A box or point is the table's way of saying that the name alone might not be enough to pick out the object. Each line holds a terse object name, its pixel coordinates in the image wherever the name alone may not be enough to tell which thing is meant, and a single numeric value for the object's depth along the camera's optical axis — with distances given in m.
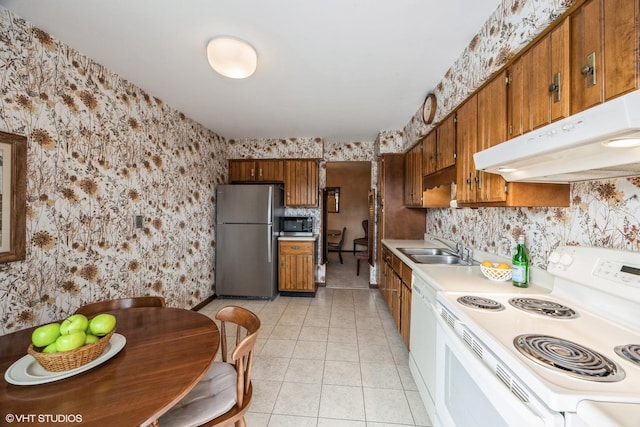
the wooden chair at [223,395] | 1.05
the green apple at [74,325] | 0.93
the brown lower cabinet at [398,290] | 2.22
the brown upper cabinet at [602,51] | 0.78
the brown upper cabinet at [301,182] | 4.01
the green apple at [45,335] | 0.88
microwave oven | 4.07
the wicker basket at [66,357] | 0.85
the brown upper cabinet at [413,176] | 2.88
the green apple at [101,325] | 0.98
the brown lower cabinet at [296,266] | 3.82
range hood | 0.64
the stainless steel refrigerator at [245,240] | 3.63
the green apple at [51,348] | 0.87
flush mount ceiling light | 1.62
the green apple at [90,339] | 0.93
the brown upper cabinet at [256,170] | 4.07
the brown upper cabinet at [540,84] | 1.02
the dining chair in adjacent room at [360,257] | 4.91
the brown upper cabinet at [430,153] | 2.38
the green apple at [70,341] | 0.87
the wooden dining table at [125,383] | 0.72
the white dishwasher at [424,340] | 1.55
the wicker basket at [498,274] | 1.60
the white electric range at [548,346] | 0.68
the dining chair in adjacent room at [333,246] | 7.45
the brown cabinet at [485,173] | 1.36
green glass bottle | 1.49
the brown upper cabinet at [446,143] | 2.00
